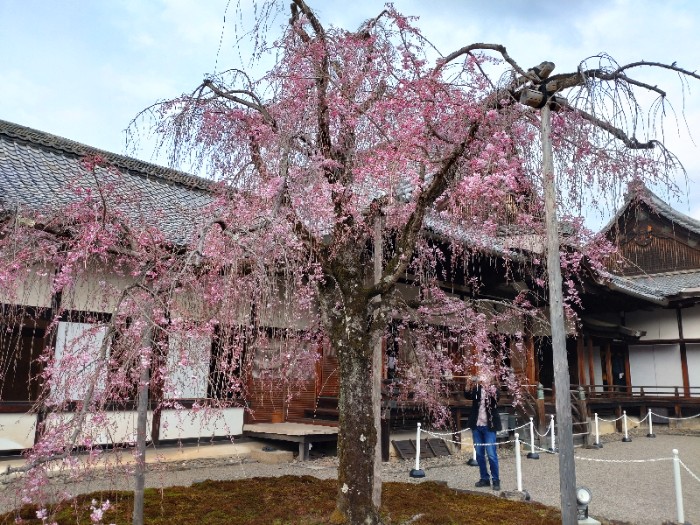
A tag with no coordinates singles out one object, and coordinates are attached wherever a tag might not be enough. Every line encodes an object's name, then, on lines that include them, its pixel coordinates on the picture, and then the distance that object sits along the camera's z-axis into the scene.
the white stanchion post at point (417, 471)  9.83
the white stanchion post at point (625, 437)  16.56
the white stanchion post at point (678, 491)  6.97
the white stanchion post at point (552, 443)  12.83
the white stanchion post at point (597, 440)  14.75
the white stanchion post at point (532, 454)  12.27
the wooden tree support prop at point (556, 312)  4.84
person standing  8.77
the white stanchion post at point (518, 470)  8.13
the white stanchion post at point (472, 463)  11.26
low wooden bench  10.98
